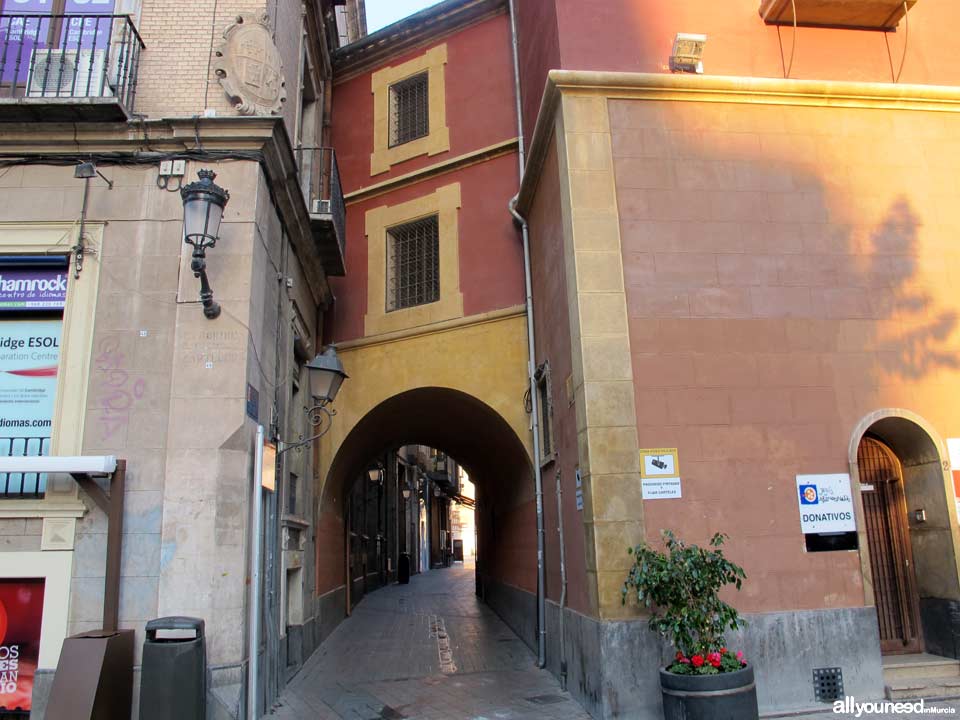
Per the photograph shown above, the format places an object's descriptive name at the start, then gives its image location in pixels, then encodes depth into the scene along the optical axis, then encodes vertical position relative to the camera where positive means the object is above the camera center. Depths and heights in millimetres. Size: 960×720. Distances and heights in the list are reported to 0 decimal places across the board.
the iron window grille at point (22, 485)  6668 +443
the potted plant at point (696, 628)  5758 -933
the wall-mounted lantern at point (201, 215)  6375 +2668
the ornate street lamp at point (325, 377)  7910 +1555
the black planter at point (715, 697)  5715 -1405
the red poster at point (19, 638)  6387 -876
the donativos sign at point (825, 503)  7305 +55
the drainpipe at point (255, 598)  6465 -620
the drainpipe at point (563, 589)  8453 -820
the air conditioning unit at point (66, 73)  7520 +4629
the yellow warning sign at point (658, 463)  7176 +489
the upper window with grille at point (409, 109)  12703 +7060
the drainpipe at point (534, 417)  9820 +1379
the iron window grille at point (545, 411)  9430 +1400
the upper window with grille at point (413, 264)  11938 +4168
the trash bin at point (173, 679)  5754 -1150
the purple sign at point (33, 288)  7230 +2375
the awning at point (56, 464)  6250 +583
